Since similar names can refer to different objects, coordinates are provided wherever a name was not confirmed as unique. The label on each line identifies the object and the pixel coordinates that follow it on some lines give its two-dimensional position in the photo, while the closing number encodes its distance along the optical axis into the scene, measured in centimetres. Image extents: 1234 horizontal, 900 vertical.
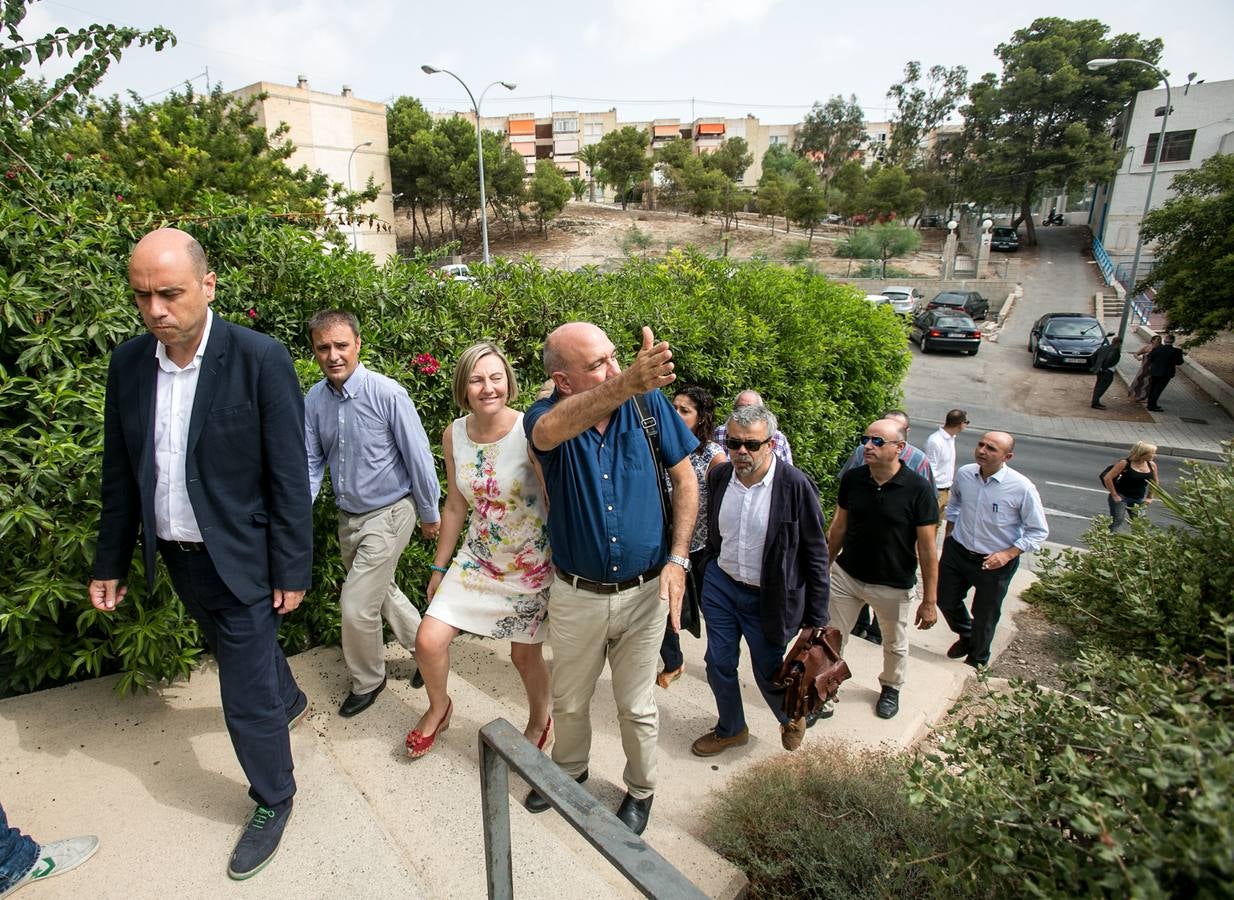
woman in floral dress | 276
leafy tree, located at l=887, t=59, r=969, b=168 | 5366
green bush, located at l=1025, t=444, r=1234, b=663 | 174
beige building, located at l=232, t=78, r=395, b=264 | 3991
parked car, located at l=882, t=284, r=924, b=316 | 2615
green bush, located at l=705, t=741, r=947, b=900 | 245
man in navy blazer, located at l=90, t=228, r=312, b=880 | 221
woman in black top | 684
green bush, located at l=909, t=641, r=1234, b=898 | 103
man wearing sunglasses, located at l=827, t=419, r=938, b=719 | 394
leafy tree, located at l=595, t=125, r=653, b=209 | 4978
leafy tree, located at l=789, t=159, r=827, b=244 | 3997
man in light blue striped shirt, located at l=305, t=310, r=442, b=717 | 311
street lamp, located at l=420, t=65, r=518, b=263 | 2052
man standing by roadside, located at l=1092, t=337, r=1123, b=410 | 1655
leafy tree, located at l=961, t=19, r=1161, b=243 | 3650
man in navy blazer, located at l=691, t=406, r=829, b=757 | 322
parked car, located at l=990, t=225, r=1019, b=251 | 3962
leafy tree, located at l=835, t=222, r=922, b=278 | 3694
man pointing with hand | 247
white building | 3388
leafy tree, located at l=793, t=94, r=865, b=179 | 6538
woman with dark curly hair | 410
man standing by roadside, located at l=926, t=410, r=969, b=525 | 697
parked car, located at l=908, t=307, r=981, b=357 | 2230
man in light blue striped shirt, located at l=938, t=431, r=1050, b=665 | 480
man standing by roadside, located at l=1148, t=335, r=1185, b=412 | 1586
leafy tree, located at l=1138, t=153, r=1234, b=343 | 1422
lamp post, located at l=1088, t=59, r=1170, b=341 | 1714
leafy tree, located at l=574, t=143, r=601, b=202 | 5158
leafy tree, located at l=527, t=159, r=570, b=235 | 4375
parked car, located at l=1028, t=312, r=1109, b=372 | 1992
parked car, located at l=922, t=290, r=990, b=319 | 2552
